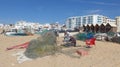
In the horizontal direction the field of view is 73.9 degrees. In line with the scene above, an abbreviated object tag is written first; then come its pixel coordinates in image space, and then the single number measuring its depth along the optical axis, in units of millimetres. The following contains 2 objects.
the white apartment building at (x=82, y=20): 53749
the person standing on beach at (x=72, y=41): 5341
